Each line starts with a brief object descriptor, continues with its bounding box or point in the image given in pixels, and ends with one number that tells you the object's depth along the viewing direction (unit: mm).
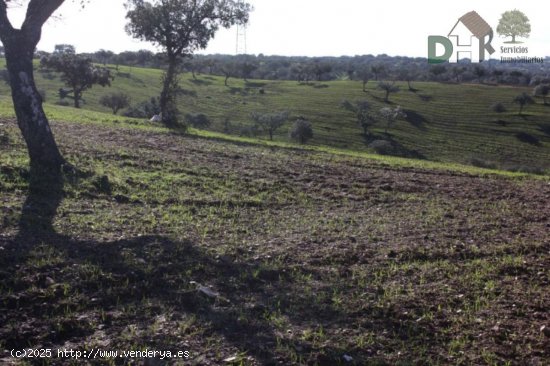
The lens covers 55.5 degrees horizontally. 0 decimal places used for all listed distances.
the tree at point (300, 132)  44781
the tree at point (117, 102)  46750
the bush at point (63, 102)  50750
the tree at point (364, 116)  57969
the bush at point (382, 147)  45250
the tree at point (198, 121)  49072
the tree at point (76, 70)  38281
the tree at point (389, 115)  58531
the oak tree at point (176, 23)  22375
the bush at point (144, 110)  38256
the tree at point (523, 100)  66938
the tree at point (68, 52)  40000
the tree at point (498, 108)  68200
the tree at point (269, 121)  46181
